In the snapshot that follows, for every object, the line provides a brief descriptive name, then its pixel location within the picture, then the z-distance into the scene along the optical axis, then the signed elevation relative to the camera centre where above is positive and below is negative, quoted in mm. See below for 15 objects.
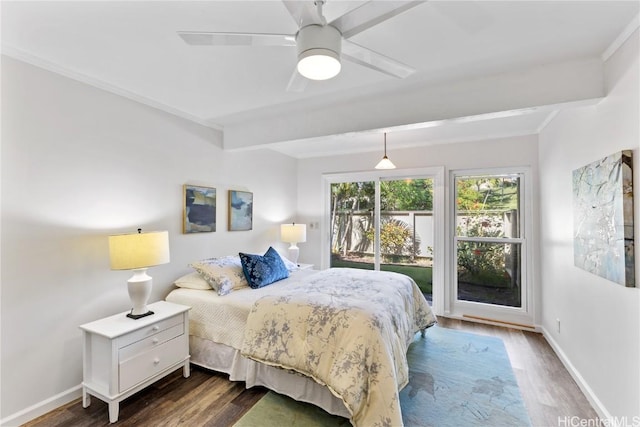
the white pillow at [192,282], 2770 -646
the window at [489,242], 3695 -341
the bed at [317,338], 1759 -894
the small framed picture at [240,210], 3643 +87
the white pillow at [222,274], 2684 -559
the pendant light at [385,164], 3400 +626
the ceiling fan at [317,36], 1188 +838
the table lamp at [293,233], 4297 -246
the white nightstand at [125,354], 1943 -1006
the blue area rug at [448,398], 1951 -1392
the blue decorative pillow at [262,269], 2896 -557
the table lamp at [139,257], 2119 -312
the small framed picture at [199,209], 3062 +84
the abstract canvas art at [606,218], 1668 -11
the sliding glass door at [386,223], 4180 -108
